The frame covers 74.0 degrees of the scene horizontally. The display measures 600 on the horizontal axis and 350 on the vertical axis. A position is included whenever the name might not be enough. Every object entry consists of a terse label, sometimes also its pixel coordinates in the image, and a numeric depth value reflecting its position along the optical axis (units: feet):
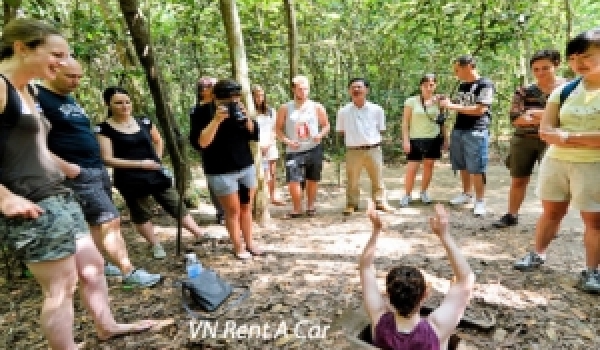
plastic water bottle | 10.70
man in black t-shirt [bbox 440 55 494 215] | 16.06
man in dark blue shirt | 9.41
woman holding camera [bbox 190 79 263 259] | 11.47
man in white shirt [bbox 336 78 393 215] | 18.01
